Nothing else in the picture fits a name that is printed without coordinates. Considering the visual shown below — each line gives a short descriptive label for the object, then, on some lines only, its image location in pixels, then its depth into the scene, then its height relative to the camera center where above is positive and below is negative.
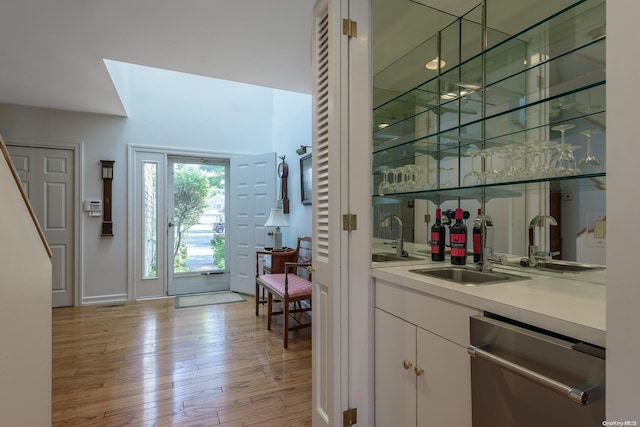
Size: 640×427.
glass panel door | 4.75 -0.15
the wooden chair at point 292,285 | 3.01 -0.72
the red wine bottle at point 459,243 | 1.78 -0.16
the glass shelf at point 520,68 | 1.39 +0.80
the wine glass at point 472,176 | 1.83 +0.23
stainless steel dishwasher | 0.78 -0.44
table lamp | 4.27 -0.10
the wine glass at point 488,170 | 1.69 +0.25
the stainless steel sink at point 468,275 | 1.45 -0.29
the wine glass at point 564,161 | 1.38 +0.24
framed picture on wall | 3.92 +0.45
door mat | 4.29 -1.17
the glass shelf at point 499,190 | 1.29 +0.13
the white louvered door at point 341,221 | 1.54 -0.03
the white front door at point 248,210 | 4.67 +0.07
